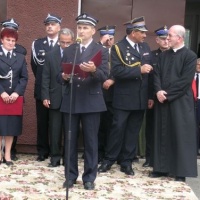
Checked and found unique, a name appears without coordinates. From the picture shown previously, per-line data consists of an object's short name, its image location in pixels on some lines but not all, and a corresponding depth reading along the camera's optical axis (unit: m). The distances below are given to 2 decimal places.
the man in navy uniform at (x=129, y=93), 8.56
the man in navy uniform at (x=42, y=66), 9.27
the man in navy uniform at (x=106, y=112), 9.53
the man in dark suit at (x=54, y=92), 8.85
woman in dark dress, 8.81
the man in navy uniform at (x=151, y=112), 9.50
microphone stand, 6.64
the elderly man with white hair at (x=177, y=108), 8.39
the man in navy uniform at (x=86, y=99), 7.35
